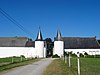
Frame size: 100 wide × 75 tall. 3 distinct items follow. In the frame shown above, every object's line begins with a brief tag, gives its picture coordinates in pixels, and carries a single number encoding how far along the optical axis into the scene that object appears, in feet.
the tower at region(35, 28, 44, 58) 120.25
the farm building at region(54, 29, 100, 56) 123.55
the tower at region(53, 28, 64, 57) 122.99
